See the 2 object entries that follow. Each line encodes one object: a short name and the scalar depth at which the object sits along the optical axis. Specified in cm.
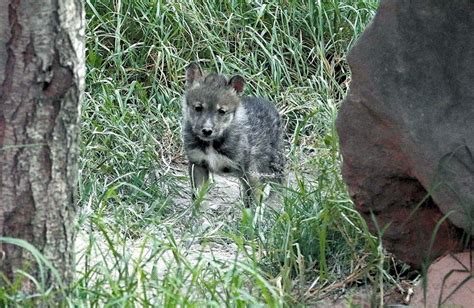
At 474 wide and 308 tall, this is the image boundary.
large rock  985
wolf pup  1608
